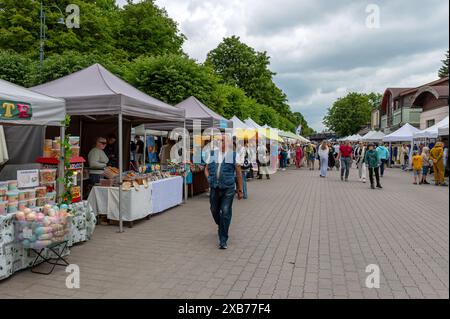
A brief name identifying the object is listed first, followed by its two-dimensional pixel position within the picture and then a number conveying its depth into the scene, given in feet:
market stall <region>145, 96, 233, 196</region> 40.04
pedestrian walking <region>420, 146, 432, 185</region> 55.57
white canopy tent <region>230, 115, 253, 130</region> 57.80
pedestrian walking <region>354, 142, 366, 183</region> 57.43
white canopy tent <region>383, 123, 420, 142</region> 87.04
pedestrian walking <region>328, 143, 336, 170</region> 82.09
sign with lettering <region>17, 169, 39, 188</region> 17.78
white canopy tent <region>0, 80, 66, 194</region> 15.83
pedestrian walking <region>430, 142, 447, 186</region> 53.42
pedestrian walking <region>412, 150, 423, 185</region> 55.16
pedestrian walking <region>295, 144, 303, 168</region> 98.97
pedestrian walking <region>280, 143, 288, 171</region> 92.02
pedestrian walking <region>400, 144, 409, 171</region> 91.57
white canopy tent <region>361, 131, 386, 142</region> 116.47
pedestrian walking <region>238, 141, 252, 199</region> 37.78
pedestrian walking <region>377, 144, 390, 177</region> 59.04
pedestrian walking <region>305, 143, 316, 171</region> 100.81
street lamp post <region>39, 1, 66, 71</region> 57.16
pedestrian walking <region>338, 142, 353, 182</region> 56.85
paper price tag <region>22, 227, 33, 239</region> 15.35
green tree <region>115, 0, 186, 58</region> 98.78
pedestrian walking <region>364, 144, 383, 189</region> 46.89
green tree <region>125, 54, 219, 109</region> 51.70
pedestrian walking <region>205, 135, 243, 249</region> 19.51
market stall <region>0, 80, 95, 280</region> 15.37
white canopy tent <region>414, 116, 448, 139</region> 62.12
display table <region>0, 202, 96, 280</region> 14.89
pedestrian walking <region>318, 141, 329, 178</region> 65.08
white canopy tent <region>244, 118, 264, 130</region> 65.62
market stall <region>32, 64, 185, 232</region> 23.73
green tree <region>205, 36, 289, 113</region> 147.13
